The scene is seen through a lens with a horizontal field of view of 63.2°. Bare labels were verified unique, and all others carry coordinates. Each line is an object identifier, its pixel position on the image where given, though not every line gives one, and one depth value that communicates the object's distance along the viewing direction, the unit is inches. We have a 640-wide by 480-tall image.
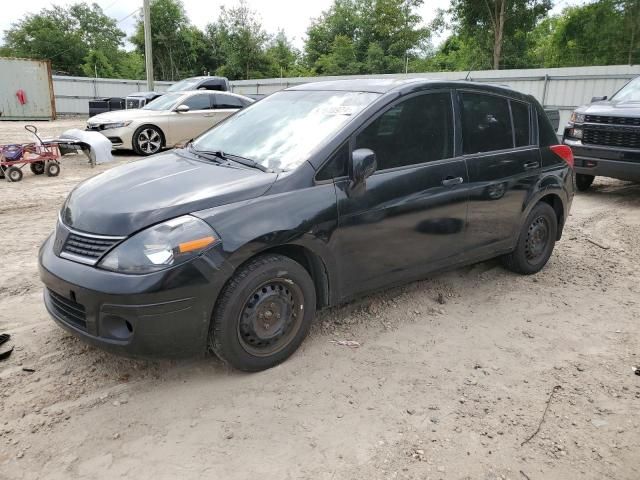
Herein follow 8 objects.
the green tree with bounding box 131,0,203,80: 1726.1
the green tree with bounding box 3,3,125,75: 1943.9
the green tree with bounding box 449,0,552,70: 1159.6
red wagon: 354.0
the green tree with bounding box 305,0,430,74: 1590.8
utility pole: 896.9
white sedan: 463.5
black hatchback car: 108.7
